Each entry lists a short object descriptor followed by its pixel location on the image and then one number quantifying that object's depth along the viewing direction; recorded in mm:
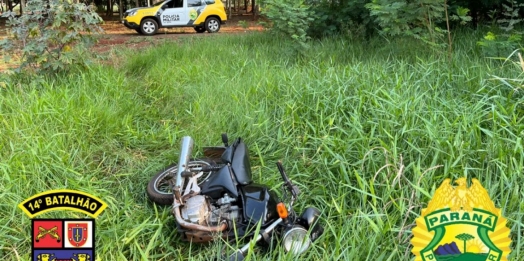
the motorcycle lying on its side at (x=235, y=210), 1929
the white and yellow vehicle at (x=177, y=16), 11789
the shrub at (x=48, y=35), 4301
